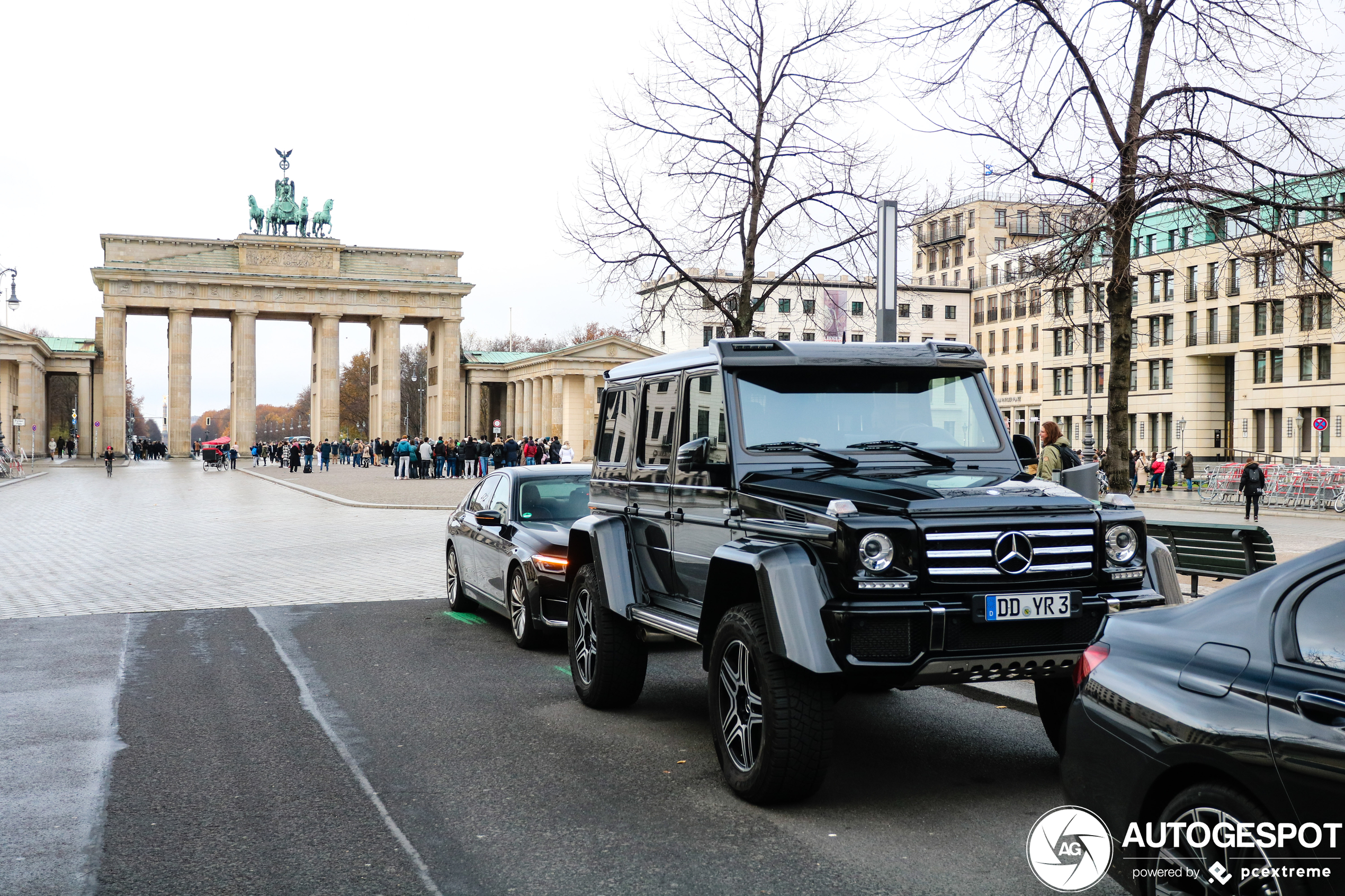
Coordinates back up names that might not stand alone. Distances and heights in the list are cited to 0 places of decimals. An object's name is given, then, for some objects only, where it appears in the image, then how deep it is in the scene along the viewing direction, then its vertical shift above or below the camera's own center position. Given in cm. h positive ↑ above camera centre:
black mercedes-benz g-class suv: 545 -50
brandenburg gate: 9062 +1026
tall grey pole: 1249 +163
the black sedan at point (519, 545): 1037 -94
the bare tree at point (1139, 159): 1155 +267
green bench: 1095 -100
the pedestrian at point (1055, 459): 1464 -24
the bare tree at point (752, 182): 1897 +393
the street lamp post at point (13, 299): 6050 +689
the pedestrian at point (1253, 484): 3048 -113
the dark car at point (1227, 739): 335 -88
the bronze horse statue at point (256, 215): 9662 +1732
